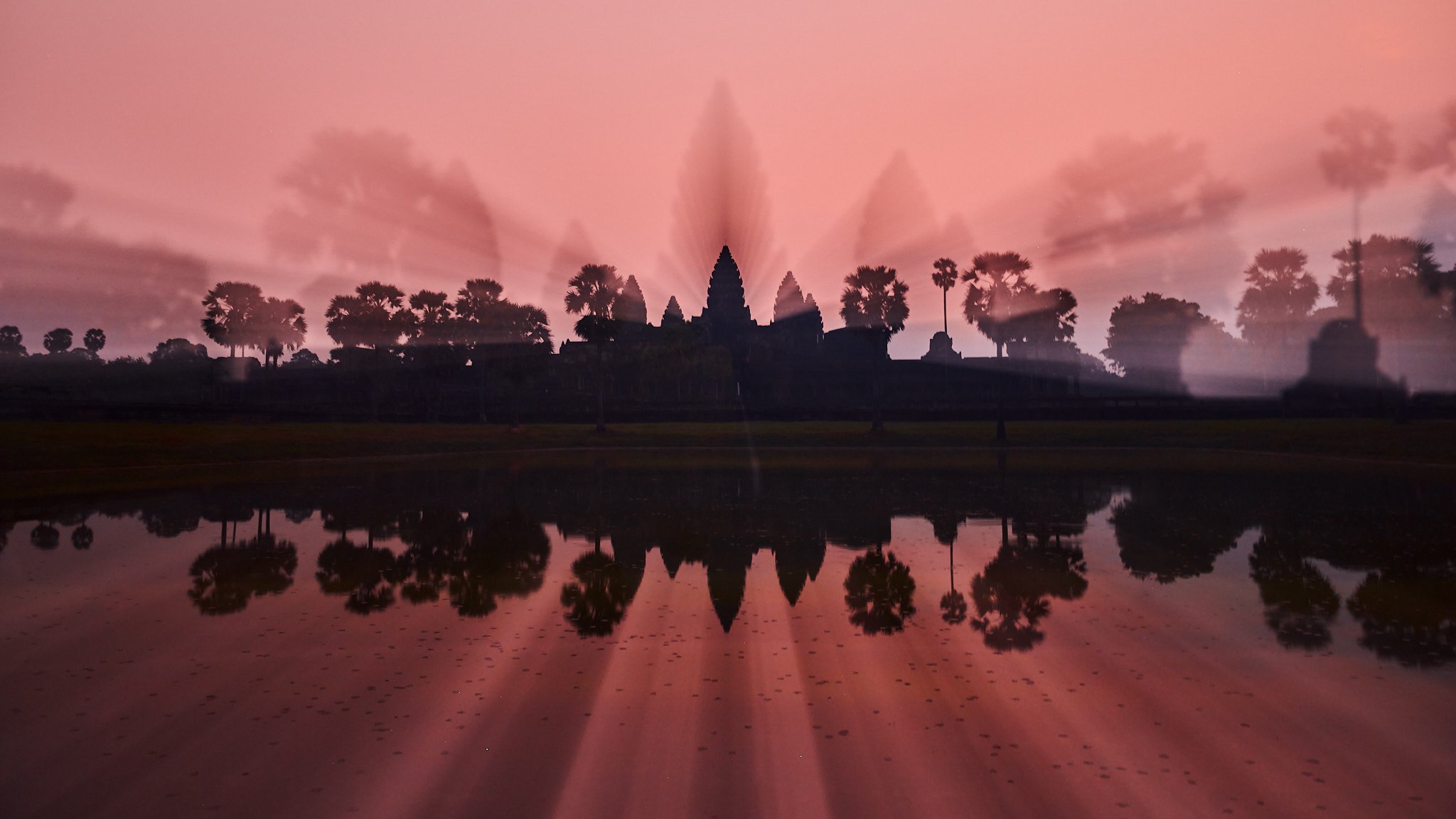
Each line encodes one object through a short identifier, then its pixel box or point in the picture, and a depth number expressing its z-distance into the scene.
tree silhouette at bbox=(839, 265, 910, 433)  107.31
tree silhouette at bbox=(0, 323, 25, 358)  195.00
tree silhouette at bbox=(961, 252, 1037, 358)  86.56
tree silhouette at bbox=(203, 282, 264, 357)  106.88
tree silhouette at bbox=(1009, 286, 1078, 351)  88.88
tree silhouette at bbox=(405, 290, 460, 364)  85.75
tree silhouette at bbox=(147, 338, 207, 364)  141.93
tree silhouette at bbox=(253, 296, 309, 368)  109.56
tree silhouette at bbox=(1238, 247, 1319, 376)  103.50
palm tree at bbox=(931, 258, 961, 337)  91.88
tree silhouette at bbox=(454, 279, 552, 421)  85.88
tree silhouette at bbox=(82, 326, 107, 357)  193.12
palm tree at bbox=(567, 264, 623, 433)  89.75
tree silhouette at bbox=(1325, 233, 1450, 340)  69.12
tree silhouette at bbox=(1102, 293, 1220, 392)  119.62
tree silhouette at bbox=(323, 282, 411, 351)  91.94
